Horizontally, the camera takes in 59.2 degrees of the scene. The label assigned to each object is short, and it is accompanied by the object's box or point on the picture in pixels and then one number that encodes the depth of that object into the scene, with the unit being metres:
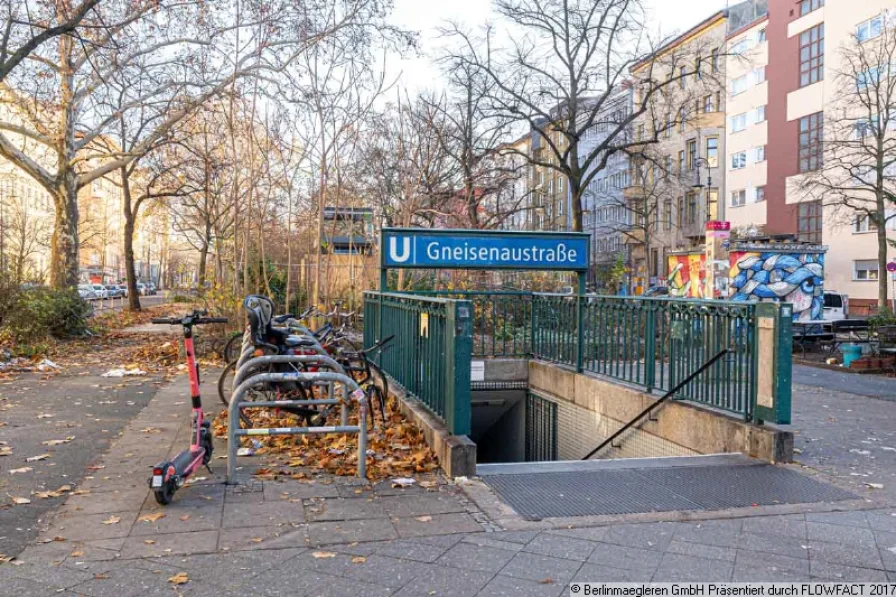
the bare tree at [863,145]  25.14
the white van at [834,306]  27.69
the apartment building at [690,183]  54.12
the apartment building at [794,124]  37.88
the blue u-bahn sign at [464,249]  9.27
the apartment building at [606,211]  67.88
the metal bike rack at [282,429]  5.41
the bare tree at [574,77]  23.05
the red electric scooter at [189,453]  4.84
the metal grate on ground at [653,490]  5.04
